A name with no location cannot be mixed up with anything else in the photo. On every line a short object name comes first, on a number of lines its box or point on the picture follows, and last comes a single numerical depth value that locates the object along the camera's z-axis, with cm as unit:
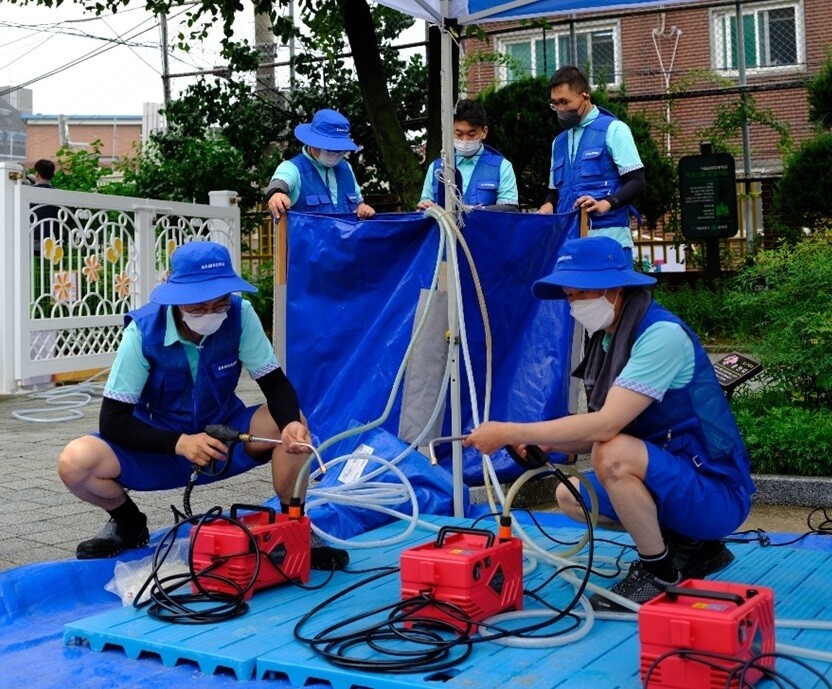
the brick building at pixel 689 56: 1673
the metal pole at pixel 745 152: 1467
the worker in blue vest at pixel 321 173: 538
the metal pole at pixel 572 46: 1567
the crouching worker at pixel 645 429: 311
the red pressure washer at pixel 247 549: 337
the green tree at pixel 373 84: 920
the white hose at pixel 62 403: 774
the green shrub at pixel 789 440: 507
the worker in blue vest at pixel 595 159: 538
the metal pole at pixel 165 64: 1595
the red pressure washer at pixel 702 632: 240
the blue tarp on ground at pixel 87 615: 288
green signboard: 1220
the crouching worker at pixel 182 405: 361
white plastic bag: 359
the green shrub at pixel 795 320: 549
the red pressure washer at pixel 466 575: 299
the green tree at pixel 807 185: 1248
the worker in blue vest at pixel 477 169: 544
